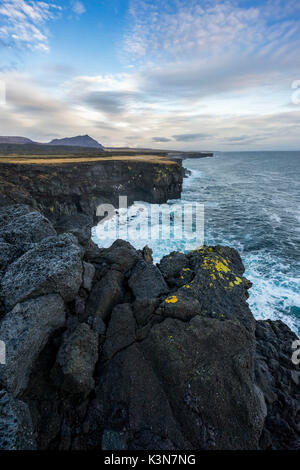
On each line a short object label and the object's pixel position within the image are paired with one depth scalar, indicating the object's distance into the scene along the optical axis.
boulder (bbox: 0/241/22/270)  9.50
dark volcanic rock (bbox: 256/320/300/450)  7.11
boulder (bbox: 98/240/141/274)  11.41
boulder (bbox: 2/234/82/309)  7.77
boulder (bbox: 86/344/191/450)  5.90
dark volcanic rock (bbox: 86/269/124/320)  8.98
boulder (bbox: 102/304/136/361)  7.82
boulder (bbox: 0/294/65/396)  6.07
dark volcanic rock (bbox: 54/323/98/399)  6.59
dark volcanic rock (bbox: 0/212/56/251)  10.64
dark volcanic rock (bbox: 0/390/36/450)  4.93
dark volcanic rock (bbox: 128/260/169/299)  9.88
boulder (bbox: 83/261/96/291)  9.70
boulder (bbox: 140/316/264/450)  6.19
